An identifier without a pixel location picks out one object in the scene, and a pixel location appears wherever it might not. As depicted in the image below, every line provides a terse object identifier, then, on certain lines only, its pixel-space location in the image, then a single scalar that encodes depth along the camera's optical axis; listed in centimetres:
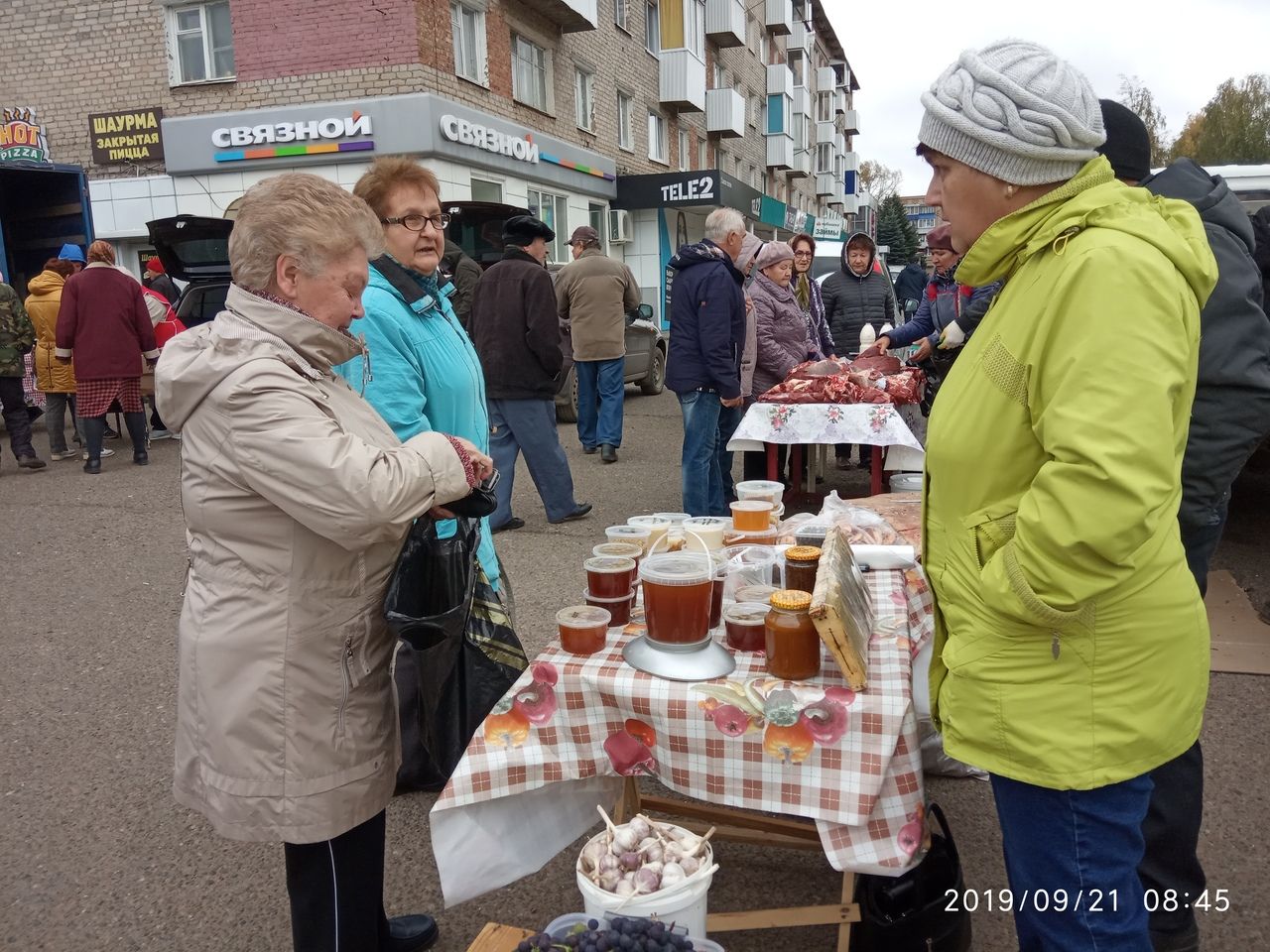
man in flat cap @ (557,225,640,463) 891
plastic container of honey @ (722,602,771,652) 223
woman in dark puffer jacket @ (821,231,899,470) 894
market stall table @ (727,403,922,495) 610
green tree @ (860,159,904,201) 7894
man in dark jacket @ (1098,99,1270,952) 228
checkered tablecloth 197
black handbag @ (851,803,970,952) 232
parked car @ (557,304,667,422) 1112
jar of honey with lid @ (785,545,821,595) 241
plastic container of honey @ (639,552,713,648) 212
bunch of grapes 171
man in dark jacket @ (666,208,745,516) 609
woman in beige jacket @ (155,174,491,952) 185
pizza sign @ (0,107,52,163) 1555
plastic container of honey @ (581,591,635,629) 240
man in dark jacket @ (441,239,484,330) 942
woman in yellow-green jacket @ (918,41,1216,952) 148
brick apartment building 1366
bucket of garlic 194
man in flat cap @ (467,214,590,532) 661
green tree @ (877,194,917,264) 5088
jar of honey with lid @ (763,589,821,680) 204
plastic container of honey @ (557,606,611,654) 223
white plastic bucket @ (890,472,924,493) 452
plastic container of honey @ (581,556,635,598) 239
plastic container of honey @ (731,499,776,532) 303
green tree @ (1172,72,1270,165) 3544
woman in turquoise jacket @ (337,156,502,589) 281
